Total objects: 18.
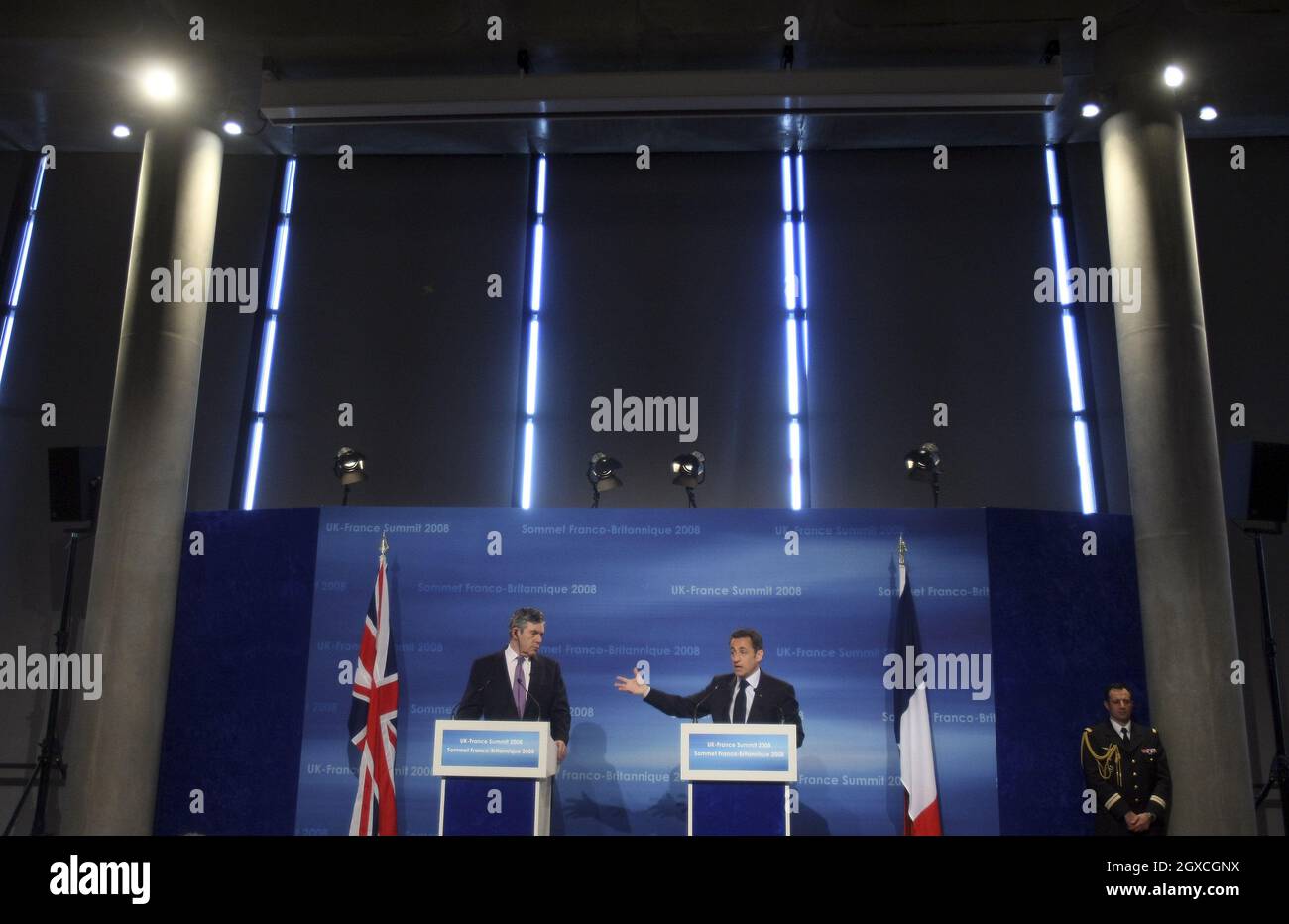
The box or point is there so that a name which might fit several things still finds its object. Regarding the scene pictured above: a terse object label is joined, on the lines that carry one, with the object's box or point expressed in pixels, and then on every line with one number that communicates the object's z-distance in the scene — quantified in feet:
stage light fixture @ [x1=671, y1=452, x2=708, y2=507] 23.85
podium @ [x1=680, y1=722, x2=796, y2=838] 17.52
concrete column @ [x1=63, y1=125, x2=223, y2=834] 21.74
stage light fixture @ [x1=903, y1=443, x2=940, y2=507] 23.02
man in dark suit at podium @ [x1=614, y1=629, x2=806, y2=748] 20.90
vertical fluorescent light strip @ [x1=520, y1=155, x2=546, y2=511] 25.94
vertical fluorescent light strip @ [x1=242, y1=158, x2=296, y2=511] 26.45
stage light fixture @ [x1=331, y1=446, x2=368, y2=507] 23.84
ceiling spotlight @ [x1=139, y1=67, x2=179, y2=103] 24.14
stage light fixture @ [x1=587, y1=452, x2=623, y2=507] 23.79
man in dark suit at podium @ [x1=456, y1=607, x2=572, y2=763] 20.94
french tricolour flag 20.08
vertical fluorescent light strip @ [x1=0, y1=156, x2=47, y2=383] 27.12
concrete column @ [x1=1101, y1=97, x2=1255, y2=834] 20.74
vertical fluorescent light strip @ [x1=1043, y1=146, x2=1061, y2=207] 27.30
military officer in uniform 19.44
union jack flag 20.48
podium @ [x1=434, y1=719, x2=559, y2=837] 17.74
